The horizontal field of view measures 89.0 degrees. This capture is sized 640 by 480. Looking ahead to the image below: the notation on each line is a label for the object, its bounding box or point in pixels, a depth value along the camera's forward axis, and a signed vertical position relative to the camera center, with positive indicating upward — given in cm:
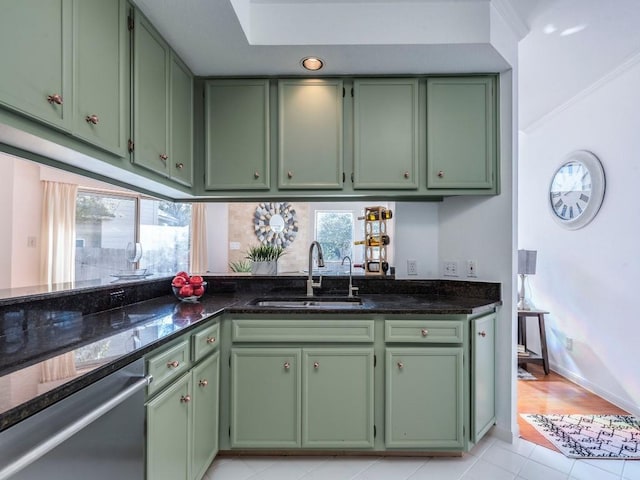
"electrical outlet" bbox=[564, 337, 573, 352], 303 -95
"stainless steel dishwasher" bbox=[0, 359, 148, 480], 70 -51
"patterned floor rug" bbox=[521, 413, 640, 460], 195 -126
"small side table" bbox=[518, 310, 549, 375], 311 -104
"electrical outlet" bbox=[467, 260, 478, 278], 225 -18
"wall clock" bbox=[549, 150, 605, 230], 274 +47
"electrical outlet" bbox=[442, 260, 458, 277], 235 -20
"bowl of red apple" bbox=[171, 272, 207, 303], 197 -29
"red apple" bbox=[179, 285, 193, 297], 196 -30
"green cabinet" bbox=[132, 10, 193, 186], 153 +71
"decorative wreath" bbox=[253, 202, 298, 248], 589 +32
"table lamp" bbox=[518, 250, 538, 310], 317 -20
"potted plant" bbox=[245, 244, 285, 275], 254 -15
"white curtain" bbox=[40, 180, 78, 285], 376 +12
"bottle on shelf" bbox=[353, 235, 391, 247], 252 +1
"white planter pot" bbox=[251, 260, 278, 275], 253 -21
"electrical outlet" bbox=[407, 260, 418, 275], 246 -19
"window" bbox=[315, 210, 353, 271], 593 +17
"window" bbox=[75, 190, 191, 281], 439 +13
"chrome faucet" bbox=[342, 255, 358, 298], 232 -34
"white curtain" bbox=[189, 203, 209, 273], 573 +0
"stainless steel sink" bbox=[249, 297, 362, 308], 224 -42
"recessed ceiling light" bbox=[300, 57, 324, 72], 195 +109
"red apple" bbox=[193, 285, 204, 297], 200 -30
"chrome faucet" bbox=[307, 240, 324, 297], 230 -27
